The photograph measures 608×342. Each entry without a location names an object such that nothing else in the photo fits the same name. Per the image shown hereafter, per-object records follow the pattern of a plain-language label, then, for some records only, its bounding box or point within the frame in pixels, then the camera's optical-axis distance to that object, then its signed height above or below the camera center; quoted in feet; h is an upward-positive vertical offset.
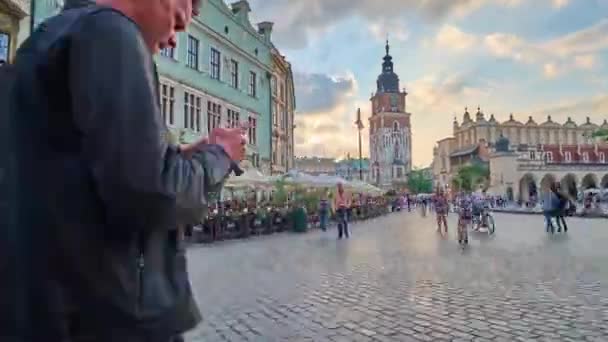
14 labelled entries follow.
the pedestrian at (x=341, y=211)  60.13 -1.14
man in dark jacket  3.50 +0.17
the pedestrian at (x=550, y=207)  67.92 -1.12
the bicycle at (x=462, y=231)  50.19 -3.29
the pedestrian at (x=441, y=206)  72.54 -0.81
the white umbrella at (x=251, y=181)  67.45 +3.33
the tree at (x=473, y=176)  289.45 +15.06
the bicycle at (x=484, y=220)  67.97 -3.02
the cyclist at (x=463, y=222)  50.34 -2.32
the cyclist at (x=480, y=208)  68.23 -1.13
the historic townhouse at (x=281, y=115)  132.46 +27.04
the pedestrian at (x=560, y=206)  68.77 -0.99
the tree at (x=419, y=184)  398.42 +14.88
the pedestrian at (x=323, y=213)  75.66 -1.75
